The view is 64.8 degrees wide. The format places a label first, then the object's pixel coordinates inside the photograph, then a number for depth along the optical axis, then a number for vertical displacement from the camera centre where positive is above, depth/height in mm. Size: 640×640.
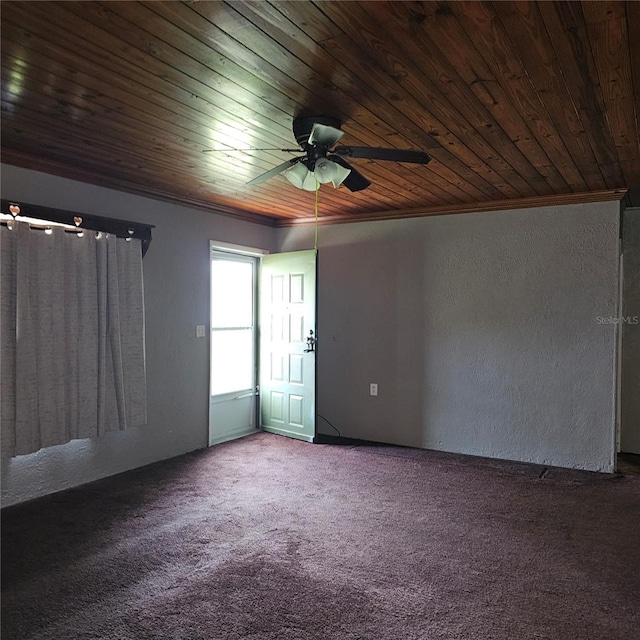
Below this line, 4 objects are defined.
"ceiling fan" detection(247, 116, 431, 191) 2430 +777
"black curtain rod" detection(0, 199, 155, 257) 3225 +643
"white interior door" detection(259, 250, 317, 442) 5066 -345
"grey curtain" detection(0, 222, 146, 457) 3221 -186
